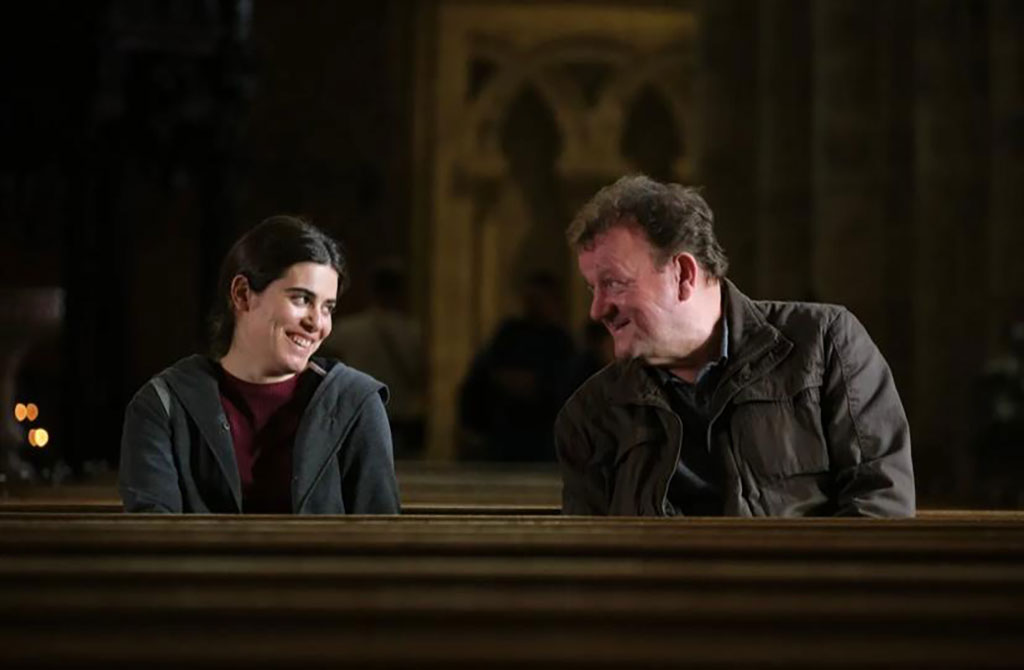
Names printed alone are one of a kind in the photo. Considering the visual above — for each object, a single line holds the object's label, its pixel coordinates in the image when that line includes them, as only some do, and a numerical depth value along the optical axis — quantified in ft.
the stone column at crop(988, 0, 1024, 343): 47.85
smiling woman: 18.51
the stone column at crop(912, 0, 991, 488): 52.34
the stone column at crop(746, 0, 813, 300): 64.85
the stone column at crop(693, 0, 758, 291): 71.19
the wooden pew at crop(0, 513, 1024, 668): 9.27
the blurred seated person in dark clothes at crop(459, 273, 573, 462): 49.66
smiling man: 18.59
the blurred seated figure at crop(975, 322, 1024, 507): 42.81
